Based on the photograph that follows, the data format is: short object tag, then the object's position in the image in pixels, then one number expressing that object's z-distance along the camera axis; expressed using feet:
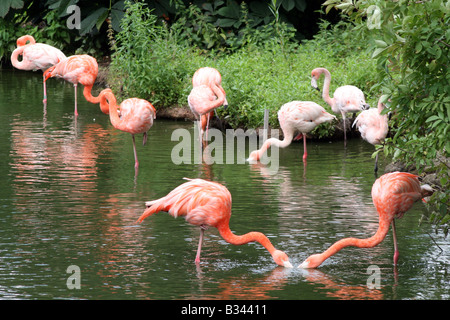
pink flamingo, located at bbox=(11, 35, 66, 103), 48.52
